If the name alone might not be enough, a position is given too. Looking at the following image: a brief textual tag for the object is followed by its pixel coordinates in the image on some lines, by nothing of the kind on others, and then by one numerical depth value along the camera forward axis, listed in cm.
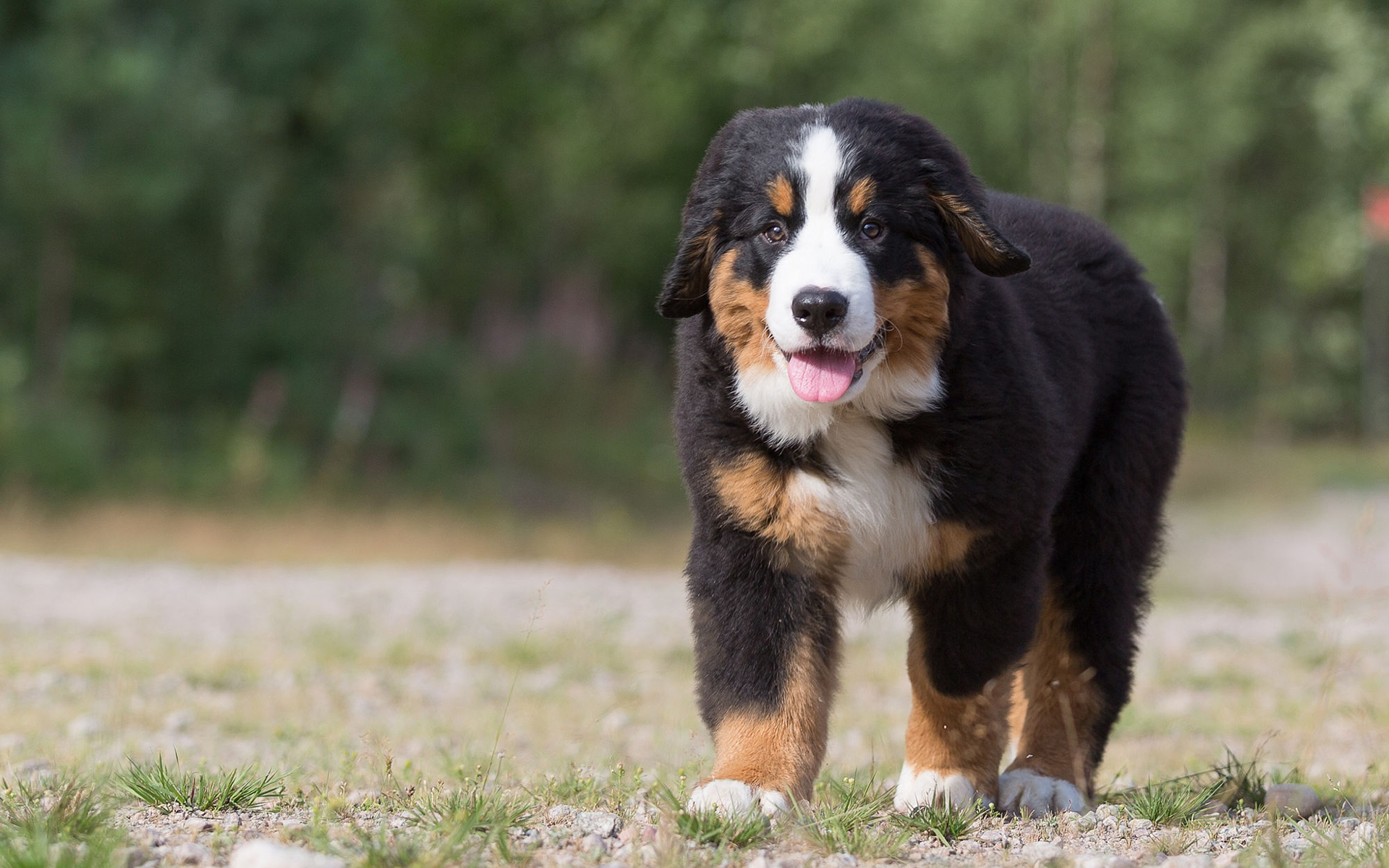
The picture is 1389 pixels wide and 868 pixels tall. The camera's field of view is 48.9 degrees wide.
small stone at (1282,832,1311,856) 356
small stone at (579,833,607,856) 343
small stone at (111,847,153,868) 311
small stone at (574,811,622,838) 365
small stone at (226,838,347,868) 305
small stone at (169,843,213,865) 326
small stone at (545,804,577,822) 379
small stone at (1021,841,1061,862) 350
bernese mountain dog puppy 402
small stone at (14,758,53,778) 445
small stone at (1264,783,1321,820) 428
